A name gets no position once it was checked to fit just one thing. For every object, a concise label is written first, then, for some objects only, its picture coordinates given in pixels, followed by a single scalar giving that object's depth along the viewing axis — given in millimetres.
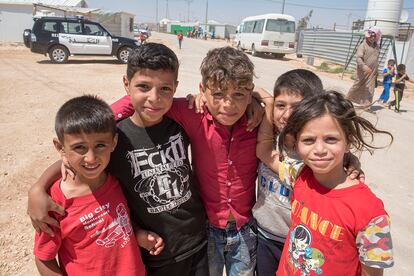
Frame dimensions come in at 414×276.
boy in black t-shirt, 1749
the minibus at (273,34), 21547
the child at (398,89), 9086
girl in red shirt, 1325
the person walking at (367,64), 7645
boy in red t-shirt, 1548
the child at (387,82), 10141
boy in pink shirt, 1829
